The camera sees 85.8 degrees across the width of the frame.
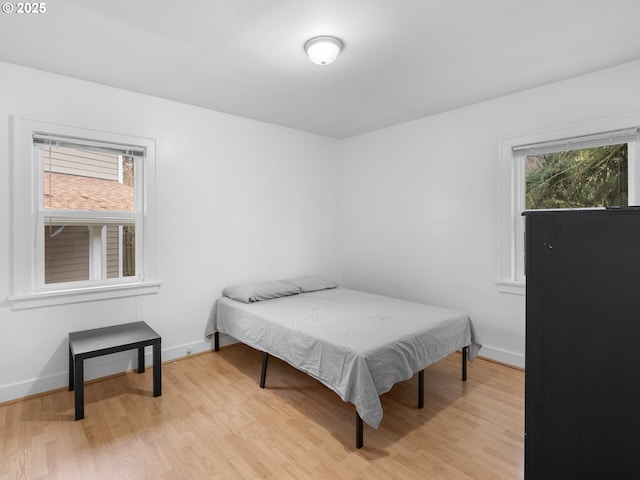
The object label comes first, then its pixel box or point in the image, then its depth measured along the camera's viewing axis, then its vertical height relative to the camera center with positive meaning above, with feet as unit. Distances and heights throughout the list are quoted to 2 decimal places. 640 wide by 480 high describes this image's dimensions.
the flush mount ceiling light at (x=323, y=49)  6.98 +3.94
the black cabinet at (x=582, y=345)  2.59 -0.85
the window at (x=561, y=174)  8.47 +1.75
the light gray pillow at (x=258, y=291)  10.72 -1.68
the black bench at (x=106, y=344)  7.47 -2.46
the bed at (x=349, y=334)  6.73 -2.23
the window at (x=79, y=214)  8.32 +0.67
